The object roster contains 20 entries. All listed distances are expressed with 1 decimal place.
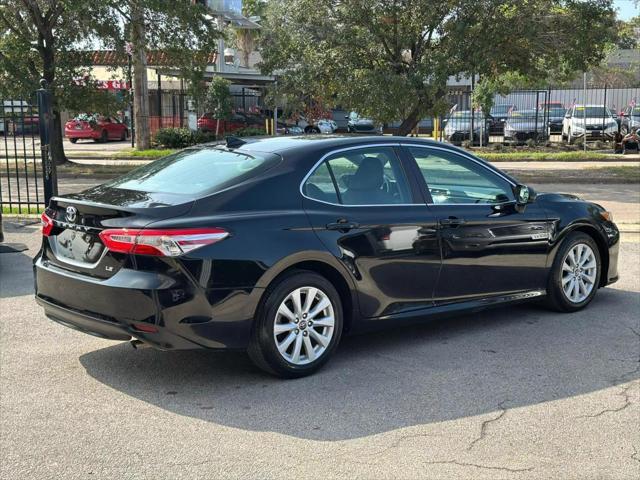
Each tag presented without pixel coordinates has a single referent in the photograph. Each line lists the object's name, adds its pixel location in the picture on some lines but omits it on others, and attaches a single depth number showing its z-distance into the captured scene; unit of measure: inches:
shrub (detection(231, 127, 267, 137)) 1208.4
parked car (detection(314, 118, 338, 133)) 1537.6
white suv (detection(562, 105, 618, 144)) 1257.4
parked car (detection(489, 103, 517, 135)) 1343.5
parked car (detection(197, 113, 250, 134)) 1358.3
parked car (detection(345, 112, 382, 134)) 1609.3
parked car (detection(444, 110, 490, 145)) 1266.0
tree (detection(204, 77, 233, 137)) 1333.7
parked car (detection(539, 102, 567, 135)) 1350.9
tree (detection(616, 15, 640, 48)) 985.9
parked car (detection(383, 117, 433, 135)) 1722.9
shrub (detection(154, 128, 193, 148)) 1168.2
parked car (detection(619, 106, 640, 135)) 1278.3
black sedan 185.9
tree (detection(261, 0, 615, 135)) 771.0
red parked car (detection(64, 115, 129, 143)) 1537.9
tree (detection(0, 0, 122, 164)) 805.2
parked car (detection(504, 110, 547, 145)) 1253.1
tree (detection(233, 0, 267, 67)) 2169.0
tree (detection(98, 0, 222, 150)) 817.5
